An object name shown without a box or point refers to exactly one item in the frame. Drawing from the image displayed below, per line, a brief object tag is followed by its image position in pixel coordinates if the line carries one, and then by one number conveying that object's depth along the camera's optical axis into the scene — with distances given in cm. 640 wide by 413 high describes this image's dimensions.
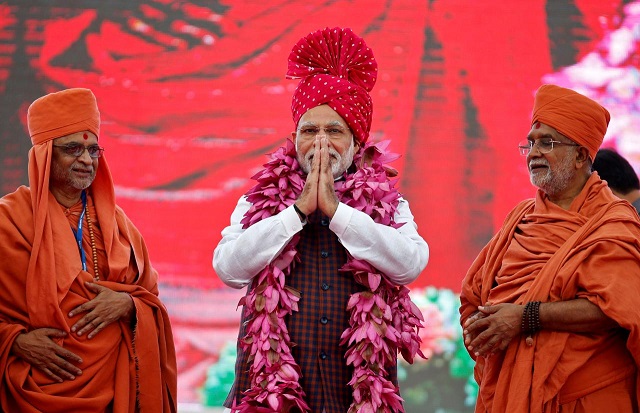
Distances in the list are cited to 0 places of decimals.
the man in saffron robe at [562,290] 683
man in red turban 702
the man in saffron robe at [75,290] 717
